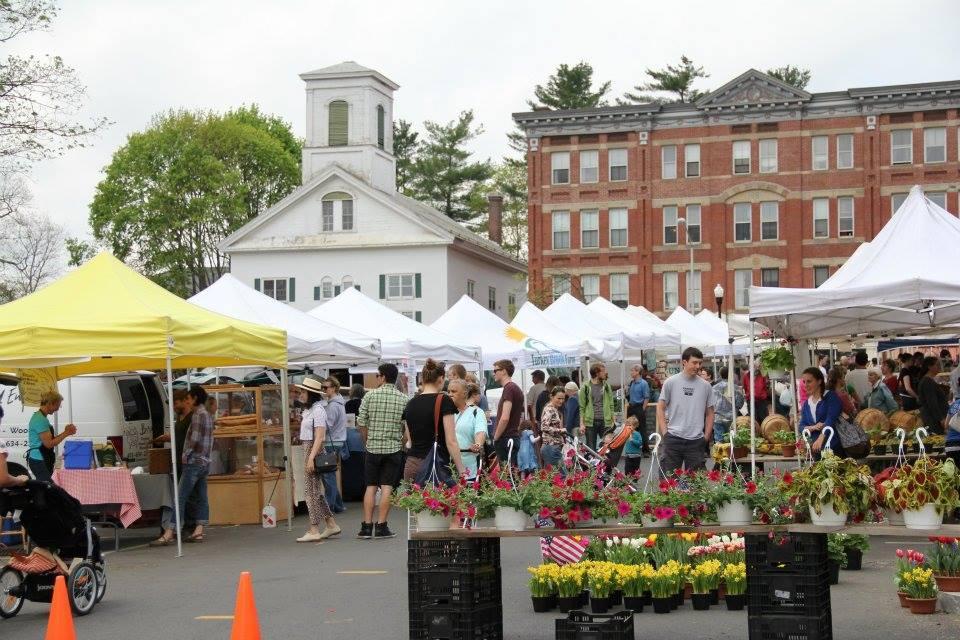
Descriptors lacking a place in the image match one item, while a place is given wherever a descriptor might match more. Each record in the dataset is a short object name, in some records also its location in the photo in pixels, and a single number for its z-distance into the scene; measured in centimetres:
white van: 1831
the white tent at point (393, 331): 2362
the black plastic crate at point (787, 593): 807
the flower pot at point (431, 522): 881
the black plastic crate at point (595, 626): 816
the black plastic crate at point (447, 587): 845
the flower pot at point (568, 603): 1045
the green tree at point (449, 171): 8456
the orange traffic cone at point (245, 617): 777
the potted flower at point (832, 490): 813
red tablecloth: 1439
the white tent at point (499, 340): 2681
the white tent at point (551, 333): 2814
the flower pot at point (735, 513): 840
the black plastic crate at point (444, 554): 854
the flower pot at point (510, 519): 871
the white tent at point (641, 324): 3338
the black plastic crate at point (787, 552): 816
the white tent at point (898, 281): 1364
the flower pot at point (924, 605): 1010
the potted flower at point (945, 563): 1052
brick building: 6053
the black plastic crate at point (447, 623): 840
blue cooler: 1580
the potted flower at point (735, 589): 1038
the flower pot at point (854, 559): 1241
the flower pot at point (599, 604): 1013
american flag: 1099
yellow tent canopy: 1448
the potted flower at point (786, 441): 1745
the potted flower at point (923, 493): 810
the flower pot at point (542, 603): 1058
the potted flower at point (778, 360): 1831
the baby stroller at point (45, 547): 1066
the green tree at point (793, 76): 7888
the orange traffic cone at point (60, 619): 775
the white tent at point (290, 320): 2022
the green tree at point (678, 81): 7844
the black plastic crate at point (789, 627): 804
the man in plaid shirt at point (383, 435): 1505
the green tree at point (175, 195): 6562
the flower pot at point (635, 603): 1038
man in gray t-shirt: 1413
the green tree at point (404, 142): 8825
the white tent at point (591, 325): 3062
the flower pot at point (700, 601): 1042
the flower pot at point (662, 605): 1029
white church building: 6419
